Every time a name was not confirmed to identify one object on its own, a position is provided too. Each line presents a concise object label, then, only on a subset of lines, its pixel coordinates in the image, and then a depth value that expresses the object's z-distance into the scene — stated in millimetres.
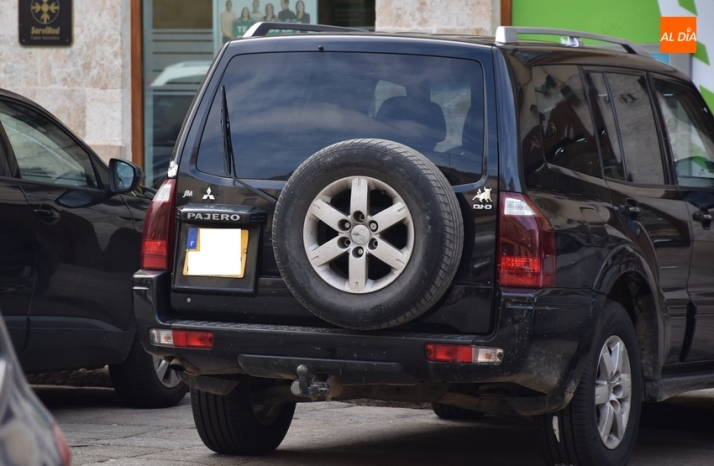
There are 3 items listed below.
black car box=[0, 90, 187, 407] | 12781
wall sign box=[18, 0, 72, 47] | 26094
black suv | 9273
